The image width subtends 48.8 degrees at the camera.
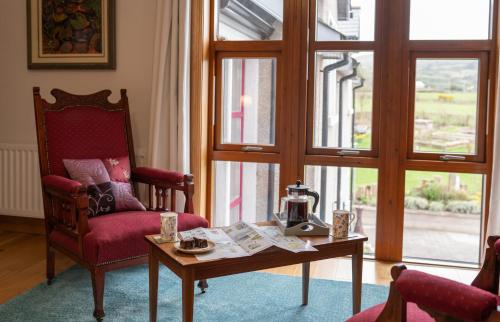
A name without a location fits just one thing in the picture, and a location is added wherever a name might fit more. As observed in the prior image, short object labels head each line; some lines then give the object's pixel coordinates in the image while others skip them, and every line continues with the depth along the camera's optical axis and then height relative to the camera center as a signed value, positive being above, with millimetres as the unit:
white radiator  4113 -391
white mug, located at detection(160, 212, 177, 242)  2354 -410
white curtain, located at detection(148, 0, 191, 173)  3621 +270
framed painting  3912 +689
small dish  2188 -476
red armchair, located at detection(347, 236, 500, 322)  1363 -424
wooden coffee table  2102 -531
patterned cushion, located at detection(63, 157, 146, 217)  3082 -333
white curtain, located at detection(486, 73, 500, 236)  3199 -314
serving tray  2477 -441
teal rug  2715 -896
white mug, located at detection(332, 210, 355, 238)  2455 -408
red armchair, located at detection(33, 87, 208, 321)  2721 -327
